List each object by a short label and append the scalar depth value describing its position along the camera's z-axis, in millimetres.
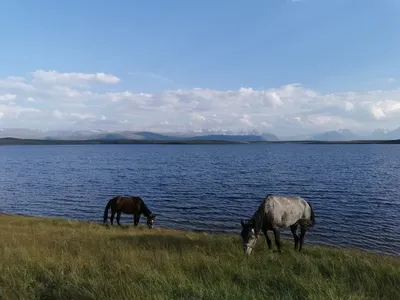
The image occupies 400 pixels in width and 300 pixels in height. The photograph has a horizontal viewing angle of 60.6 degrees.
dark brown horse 21094
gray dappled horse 10969
